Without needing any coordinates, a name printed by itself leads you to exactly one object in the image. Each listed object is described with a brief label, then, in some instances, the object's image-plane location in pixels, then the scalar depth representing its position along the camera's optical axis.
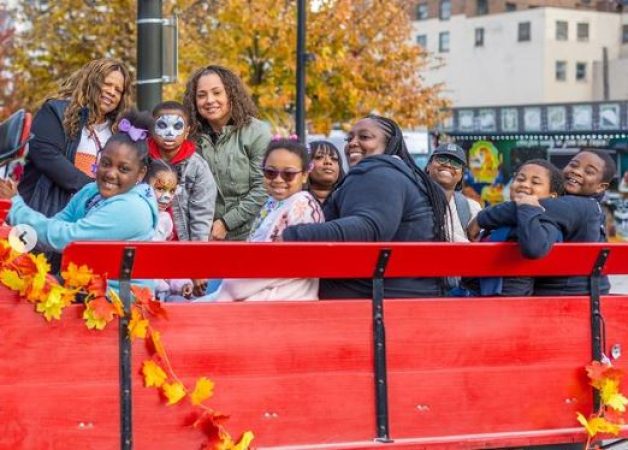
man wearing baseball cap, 7.04
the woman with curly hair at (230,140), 6.68
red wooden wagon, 4.19
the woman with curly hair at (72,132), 6.21
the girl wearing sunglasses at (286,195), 5.15
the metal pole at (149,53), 8.40
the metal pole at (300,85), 20.92
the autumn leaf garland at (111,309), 4.16
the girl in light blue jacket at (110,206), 4.59
